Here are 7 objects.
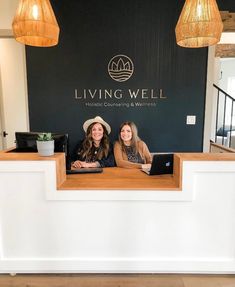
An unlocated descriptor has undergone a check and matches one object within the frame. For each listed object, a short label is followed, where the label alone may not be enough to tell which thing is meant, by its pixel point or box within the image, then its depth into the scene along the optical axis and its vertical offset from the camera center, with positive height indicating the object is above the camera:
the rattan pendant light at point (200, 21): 1.89 +0.75
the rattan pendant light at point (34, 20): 1.92 +0.78
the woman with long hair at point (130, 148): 2.97 -0.37
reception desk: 1.90 -0.81
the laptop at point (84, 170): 2.30 -0.50
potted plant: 1.91 -0.20
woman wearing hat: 2.96 -0.35
